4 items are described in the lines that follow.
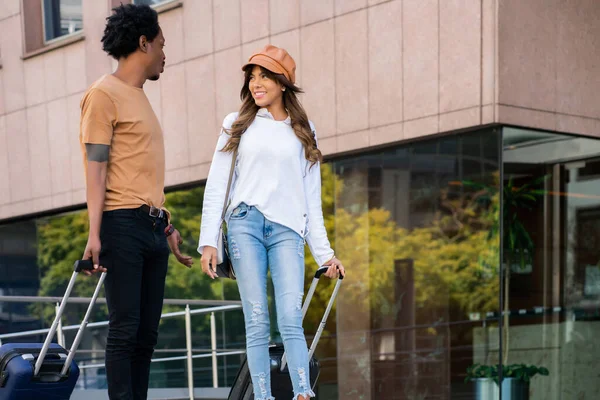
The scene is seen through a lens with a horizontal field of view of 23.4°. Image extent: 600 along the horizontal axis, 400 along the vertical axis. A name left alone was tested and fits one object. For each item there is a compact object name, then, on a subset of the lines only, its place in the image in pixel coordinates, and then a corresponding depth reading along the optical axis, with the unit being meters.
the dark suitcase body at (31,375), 7.57
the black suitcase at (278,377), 7.51
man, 6.87
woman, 6.99
